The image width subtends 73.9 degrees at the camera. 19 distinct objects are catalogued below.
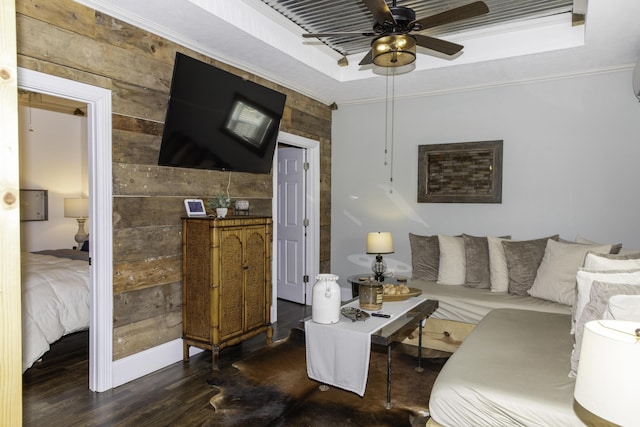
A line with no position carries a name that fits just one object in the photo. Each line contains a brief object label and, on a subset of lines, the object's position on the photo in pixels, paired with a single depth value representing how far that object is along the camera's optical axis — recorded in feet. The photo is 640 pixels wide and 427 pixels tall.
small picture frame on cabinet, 11.45
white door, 17.63
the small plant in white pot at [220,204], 11.66
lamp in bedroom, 20.36
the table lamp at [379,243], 13.98
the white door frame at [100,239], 9.40
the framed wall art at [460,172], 15.20
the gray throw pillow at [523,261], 12.64
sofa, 6.09
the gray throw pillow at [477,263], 13.44
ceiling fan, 8.29
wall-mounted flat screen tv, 10.61
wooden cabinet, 10.83
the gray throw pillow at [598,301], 6.52
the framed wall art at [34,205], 19.42
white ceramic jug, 8.50
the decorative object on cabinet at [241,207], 12.74
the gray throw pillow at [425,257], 14.44
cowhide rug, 8.43
